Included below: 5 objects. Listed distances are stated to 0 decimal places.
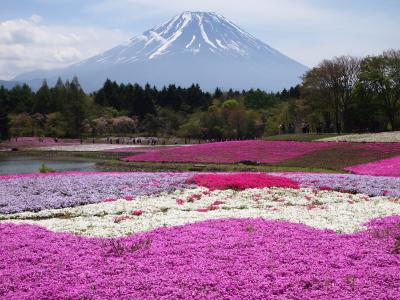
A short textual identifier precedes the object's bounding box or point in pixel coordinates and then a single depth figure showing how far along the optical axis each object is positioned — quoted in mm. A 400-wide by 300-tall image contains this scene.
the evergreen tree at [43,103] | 129375
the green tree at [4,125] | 98906
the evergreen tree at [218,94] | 159062
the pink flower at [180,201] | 20989
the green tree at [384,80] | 81062
